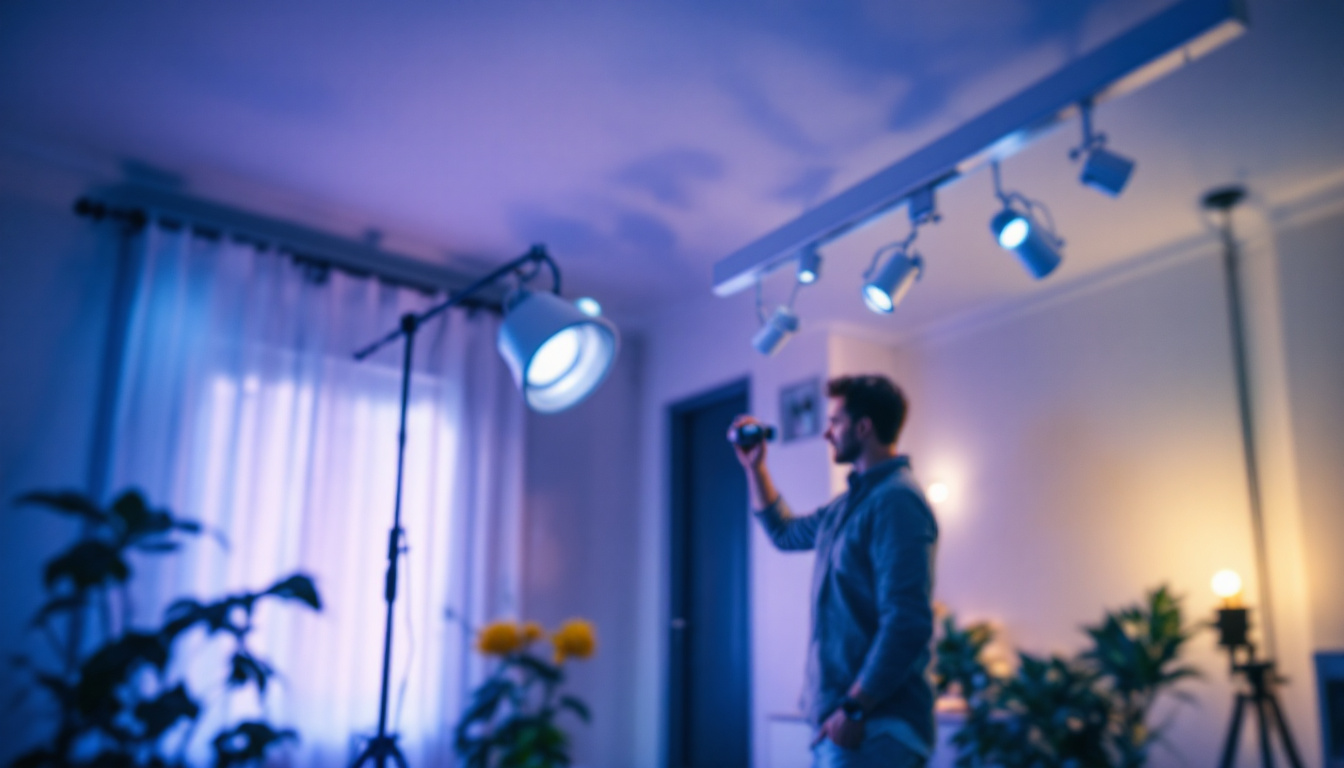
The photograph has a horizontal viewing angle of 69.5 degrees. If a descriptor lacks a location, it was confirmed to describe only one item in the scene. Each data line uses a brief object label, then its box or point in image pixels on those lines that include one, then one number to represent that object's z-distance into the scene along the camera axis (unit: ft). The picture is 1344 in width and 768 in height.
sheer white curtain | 12.12
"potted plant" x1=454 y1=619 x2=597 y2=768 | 11.46
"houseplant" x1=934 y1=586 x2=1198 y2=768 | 11.51
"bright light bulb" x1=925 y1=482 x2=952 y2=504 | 15.71
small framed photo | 15.05
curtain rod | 12.50
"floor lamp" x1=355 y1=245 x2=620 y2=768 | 6.89
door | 15.58
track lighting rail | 6.38
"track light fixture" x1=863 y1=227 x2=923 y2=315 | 9.05
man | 6.55
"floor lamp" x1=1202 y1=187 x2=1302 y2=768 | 11.12
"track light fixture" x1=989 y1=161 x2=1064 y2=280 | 8.56
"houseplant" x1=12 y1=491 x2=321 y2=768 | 9.77
